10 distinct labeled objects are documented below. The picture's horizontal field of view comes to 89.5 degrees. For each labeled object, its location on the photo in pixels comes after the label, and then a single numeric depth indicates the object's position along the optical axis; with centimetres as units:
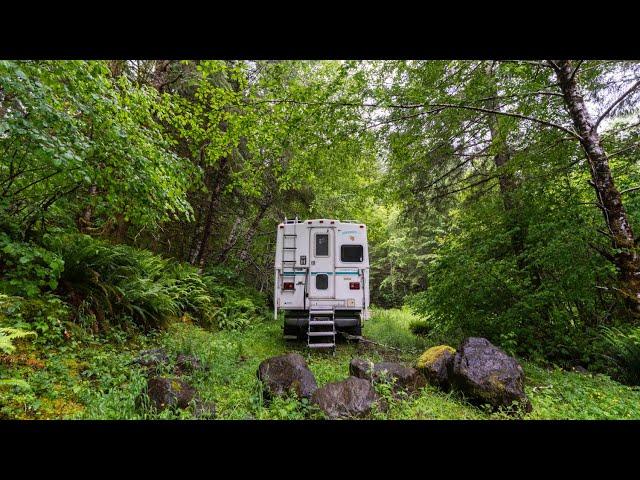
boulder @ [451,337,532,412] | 375
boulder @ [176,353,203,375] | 457
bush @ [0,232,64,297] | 368
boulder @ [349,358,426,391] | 431
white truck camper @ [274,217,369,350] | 779
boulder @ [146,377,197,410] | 326
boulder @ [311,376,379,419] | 344
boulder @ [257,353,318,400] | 393
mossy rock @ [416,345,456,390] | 453
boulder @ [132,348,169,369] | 438
